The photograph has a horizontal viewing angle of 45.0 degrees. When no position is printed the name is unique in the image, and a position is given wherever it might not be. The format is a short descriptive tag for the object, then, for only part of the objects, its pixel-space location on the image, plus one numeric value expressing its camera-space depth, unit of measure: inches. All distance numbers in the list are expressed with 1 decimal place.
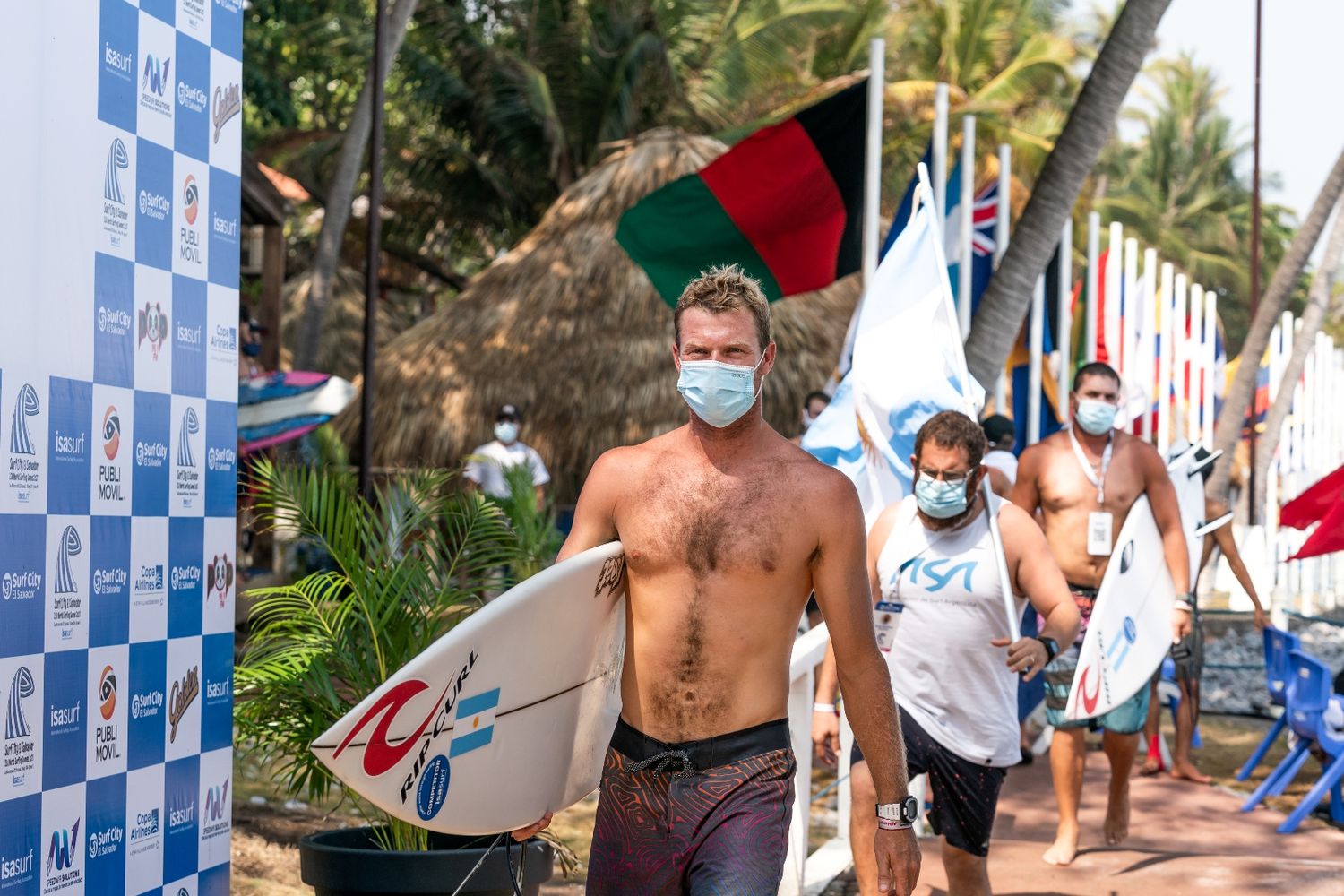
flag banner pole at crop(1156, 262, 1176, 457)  665.6
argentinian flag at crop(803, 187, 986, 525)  288.7
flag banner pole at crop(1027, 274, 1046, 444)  561.3
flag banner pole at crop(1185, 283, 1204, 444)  691.4
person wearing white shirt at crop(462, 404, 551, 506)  540.4
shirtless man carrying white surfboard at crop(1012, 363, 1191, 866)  296.7
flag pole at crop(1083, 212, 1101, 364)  639.8
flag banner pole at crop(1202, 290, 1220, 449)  718.0
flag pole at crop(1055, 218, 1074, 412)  573.9
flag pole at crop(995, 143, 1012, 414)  550.9
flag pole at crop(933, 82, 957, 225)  466.3
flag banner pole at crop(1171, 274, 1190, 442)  697.6
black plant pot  178.7
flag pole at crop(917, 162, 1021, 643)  215.3
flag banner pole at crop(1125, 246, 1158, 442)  629.0
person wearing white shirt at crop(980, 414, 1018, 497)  399.2
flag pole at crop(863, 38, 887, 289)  413.4
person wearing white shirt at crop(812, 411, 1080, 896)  214.2
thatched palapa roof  737.6
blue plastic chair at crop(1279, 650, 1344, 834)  356.5
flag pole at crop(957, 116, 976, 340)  486.3
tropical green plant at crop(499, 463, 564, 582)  273.3
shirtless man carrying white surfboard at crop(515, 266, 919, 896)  142.1
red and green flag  434.0
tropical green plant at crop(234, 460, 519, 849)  208.7
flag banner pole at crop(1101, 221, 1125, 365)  608.1
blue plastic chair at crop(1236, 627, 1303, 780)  386.3
